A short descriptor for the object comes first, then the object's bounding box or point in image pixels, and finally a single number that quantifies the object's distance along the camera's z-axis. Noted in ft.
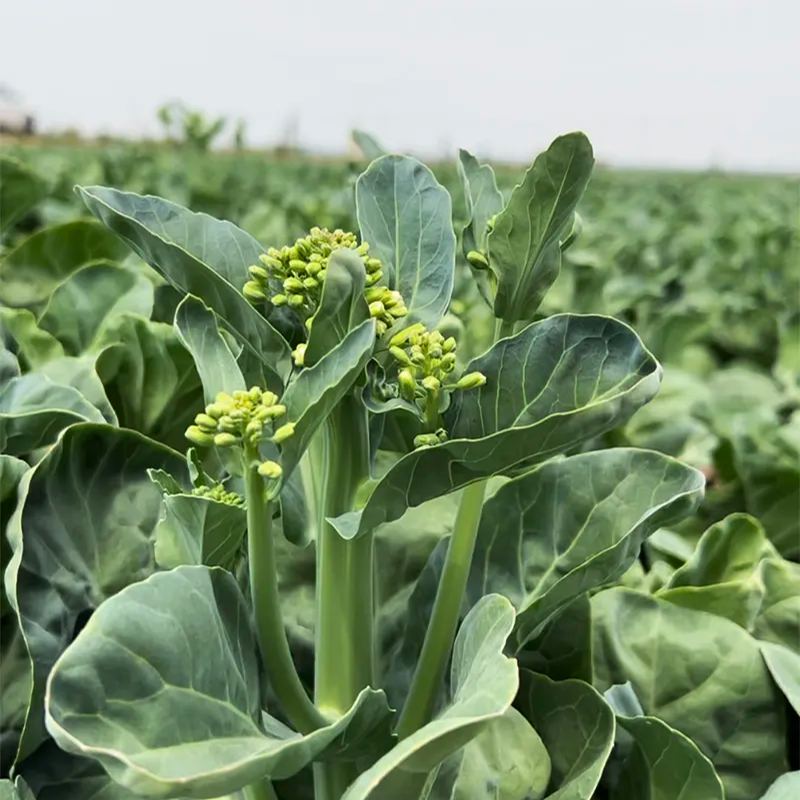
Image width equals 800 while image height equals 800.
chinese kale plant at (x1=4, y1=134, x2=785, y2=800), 1.60
